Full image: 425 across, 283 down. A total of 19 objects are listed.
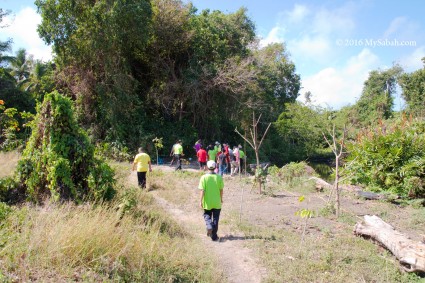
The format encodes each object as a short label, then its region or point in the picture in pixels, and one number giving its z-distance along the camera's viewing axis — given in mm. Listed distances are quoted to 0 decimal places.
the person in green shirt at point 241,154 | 15894
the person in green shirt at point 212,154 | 15812
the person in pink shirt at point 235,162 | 15352
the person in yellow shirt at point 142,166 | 10242
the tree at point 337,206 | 8266
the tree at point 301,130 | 29780
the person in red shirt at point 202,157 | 15476
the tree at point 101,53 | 16812
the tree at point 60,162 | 6867
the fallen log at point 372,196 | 11117
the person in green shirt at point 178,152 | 15219
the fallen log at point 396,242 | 5320
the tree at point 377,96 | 34469
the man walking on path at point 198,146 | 16845
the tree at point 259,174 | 11016
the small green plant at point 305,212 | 5991
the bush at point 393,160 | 11523
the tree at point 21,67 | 37969
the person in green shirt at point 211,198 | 6582
